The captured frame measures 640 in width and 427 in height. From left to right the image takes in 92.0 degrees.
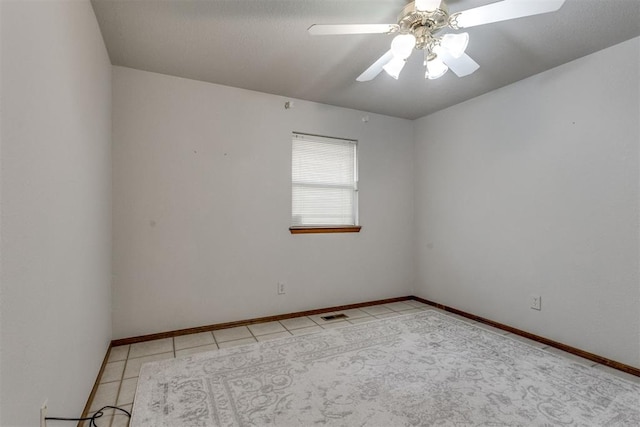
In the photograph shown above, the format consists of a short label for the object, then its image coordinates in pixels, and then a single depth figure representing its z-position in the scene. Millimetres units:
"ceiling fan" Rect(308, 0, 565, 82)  1526
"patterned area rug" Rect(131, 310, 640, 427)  1679
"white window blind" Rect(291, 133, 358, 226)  3465
